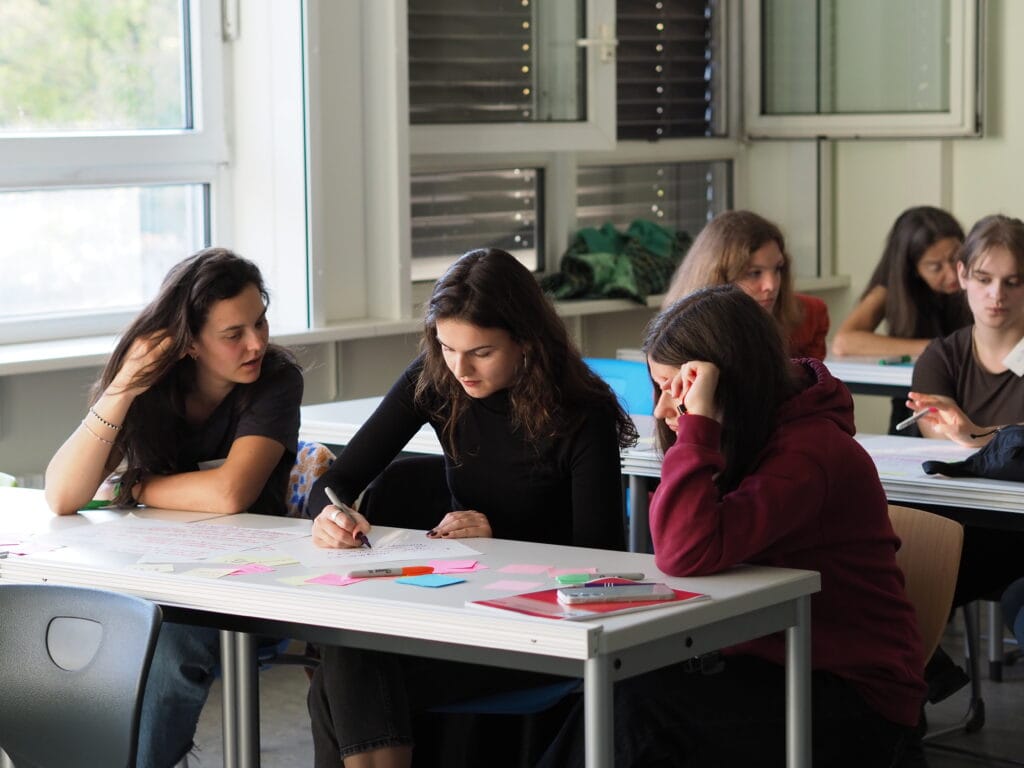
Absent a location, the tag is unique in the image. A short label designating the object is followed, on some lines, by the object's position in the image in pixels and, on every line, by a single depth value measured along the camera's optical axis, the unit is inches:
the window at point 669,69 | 375.6
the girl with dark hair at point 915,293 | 318.4
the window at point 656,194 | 371.7
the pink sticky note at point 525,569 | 151.4
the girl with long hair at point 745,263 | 258.4
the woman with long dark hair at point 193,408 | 188.9
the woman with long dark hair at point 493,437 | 165.4
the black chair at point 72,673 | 134.3
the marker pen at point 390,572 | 149.2
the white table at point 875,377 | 289.3
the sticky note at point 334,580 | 146.2
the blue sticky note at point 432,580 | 145.8
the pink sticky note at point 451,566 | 152.7
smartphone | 135.3
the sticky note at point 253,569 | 152.0
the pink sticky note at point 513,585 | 144.2
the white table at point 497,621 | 129.4
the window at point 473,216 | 331.1
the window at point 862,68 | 357.4
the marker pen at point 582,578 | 144.5
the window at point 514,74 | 318.6
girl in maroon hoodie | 147.3
